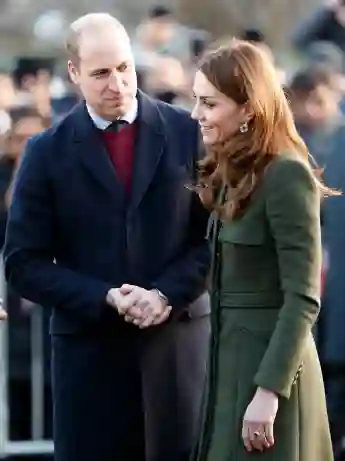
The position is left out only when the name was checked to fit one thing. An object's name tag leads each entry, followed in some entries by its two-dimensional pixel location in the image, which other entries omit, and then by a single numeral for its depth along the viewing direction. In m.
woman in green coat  6.90
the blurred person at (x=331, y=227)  12.34
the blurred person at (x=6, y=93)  14.20
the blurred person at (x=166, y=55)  14.42
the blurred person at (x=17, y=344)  12.03
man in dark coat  8.19
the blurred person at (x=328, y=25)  17.94
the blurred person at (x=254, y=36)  16.14
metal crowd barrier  12.10
